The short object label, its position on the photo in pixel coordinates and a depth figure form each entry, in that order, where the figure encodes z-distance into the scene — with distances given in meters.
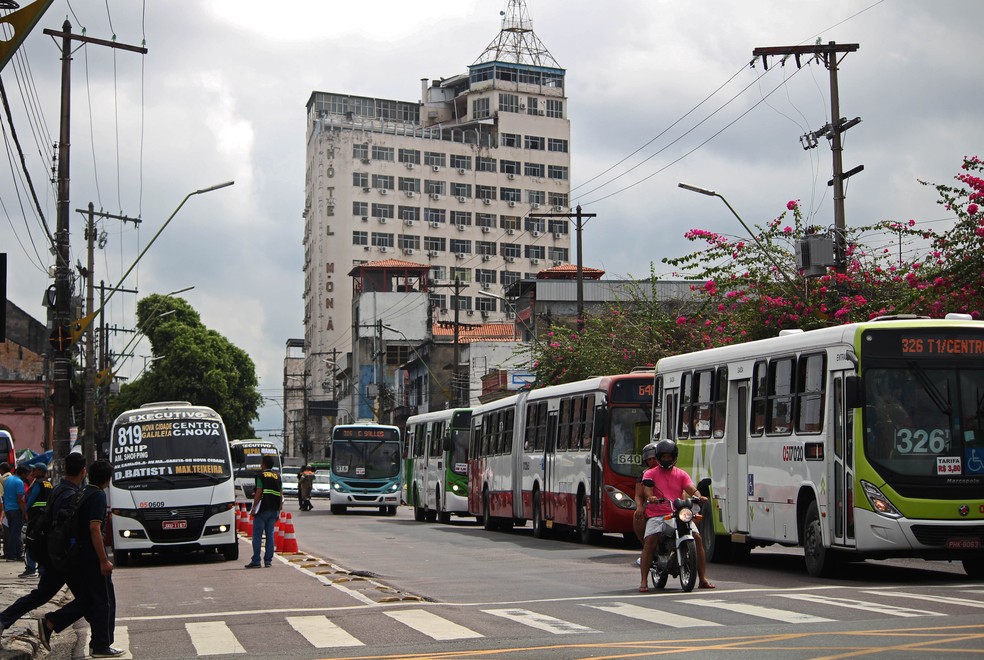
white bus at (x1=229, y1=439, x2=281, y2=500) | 64.48
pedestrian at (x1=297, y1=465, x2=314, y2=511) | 56.12
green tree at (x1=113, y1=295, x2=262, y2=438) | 89.75
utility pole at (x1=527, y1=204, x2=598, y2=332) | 44.47
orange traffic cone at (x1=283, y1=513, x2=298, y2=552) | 25.74
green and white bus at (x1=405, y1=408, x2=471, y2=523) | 41.31
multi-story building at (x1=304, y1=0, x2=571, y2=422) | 122.38
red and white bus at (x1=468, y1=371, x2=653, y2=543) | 25.73
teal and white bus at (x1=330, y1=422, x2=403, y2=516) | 48.44
